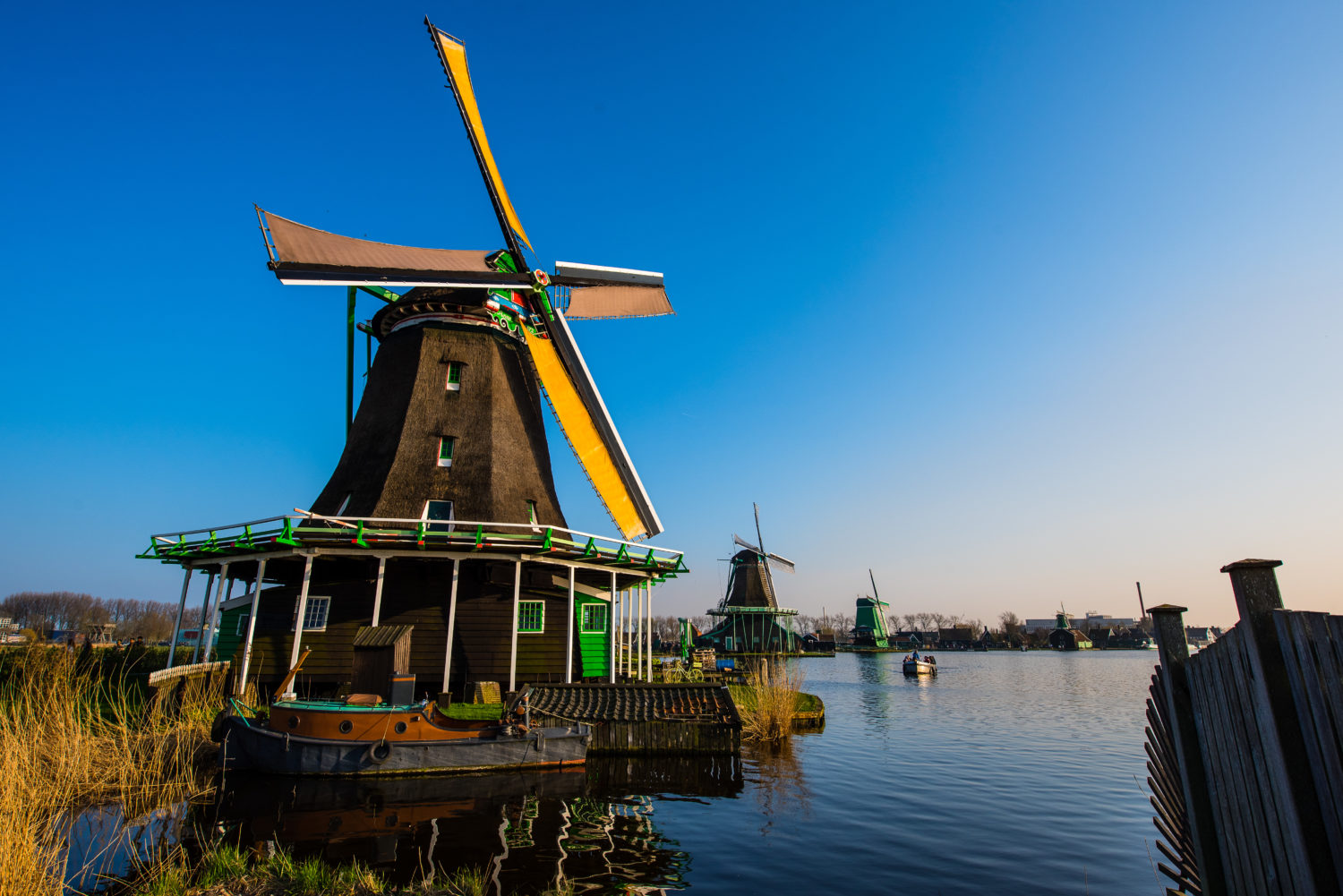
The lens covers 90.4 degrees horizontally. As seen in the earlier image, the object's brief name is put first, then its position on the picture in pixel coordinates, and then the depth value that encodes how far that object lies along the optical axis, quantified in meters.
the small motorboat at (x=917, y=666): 50.25
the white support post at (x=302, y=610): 16.34
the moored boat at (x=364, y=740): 12.55
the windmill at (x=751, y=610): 75.00
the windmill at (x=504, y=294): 20.09
